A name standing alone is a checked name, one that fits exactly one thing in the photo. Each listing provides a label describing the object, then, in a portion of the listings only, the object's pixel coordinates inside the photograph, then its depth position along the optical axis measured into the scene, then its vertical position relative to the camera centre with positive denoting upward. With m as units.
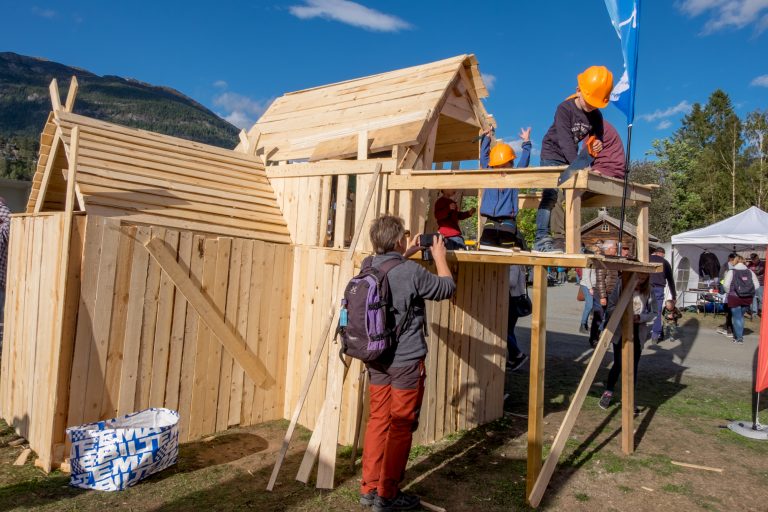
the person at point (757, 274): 17.85 +0.57
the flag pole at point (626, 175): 5.04 +1.06
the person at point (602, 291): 7.00 -0.16
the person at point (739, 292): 13.69 -0.07
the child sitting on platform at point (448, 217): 6.78 +0.70
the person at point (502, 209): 6.64 +0.84
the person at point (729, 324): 15.11 -1.04
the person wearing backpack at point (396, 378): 4.07 -0.86
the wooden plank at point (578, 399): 4.51 -1.14
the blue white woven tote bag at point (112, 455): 4.45 -1.74
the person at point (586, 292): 12.62 -0.31
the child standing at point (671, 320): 14.00 -1.07
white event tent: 17.92 +1.69
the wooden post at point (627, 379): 5.79 -1.07
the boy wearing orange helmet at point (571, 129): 5.41 +1.58
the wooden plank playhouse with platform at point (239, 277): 4.90 -0.21
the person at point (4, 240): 7.11 +0.05
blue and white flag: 5.59 +2.44
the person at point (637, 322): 6.92 -0.51
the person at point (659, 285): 9.28 -0.01
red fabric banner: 6.30 -0.83
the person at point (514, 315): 8.08 -0.63
